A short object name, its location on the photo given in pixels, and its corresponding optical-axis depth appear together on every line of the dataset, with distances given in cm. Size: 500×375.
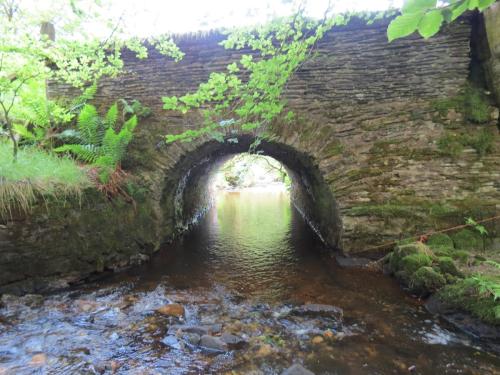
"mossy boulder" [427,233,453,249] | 505
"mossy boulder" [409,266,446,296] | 405
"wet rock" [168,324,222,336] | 342
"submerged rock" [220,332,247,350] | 318
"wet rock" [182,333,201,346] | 322
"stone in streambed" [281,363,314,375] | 268
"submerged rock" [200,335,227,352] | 313
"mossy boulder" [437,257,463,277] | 412
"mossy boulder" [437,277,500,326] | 319
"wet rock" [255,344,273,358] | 303
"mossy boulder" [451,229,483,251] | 511
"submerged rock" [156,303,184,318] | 386
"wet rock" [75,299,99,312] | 397
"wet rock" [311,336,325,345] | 324
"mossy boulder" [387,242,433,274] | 468
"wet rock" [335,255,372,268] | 548
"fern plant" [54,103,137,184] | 564
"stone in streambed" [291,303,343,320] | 377
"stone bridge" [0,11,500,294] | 540
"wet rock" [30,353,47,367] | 281
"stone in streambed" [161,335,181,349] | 317
